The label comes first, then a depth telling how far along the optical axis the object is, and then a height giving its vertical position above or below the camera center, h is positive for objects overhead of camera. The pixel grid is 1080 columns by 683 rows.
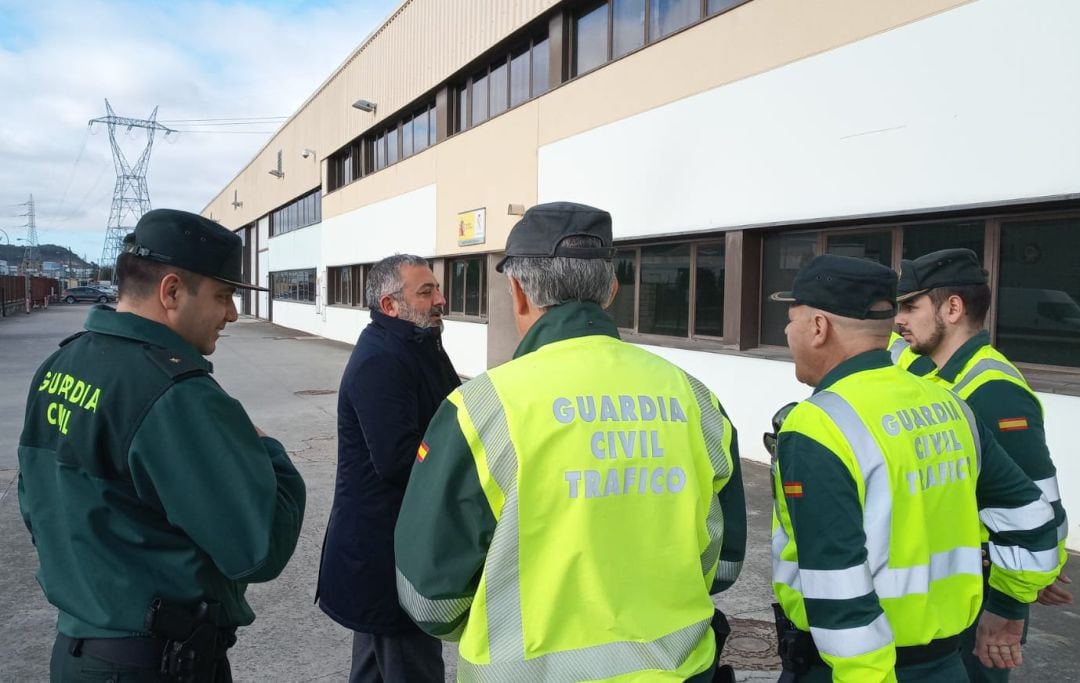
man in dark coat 2.68 -0.75
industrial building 5.80 +1.61
